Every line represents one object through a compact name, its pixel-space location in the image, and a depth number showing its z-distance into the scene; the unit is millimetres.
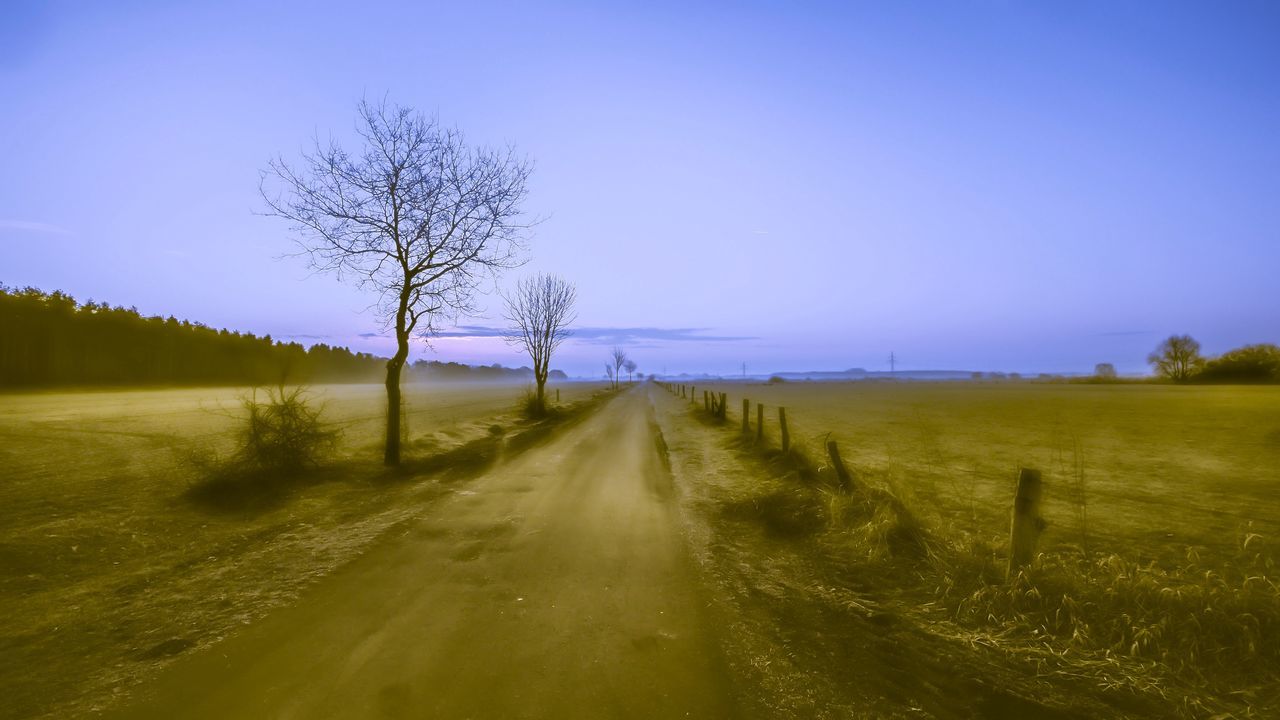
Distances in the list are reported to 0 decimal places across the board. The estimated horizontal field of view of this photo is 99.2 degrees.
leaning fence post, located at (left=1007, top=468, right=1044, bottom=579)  5793
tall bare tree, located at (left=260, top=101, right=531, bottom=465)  14680
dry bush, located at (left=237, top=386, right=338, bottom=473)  11859
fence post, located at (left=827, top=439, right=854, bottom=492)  9484
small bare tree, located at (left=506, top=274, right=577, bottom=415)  35250
